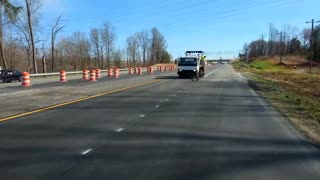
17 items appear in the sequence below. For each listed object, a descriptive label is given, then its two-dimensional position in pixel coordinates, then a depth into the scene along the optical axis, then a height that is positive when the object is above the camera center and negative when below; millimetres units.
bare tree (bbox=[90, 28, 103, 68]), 65572 +7318
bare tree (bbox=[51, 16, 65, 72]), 45623 +6472
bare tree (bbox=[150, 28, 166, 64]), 85758 +8715
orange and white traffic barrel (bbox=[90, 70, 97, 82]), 20593 -335
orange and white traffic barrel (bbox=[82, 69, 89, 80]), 23479 -264
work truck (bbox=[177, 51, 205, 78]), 23506 +581
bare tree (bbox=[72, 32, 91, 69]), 64657 +5214
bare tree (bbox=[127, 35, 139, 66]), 76478 +5965
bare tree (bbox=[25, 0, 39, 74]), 38273 +7123
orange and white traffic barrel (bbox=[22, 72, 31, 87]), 16943 -468
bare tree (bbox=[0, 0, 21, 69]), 27011 +6940
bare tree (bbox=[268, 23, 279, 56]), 97843 +8848
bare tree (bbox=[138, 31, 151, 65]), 82466 +7352
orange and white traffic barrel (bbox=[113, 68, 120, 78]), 26036 -240
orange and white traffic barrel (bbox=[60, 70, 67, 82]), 20728 -365
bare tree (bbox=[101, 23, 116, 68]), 64793 +7561
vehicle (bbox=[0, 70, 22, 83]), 22608 -214
